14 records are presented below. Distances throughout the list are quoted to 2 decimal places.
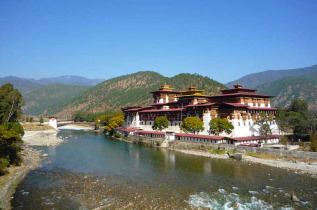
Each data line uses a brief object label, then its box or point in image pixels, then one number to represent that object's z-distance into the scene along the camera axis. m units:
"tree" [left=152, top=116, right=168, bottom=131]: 84.81
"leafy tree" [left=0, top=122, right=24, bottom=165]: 40.37
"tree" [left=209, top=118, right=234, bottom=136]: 68.44
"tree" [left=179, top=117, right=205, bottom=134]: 72.56
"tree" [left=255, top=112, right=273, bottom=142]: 65.94
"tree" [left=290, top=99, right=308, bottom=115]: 91.50
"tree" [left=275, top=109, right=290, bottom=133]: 68.62
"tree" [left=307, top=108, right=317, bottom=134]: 62.79
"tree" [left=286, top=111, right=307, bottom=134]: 66.62
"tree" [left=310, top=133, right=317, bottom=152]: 51.47
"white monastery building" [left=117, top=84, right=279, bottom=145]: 69.31
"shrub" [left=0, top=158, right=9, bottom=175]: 38.31
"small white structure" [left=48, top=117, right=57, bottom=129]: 135.50
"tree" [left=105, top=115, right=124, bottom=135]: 109.31
